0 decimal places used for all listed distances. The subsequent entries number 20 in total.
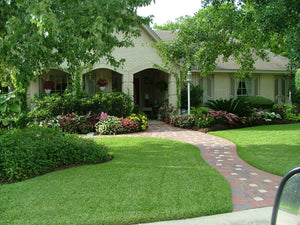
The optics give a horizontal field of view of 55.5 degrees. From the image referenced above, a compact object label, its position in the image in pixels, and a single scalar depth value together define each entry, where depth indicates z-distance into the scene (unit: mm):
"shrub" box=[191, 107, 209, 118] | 14078
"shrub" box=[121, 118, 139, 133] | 12633
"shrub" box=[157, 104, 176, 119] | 16108
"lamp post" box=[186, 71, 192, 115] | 14494
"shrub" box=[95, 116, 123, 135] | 12359
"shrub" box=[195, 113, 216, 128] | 13391
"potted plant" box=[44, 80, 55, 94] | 14692
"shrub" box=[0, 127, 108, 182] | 5629
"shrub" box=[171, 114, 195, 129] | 13953
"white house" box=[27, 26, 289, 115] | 15320
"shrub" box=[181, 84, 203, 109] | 16781
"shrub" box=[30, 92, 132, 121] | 12883
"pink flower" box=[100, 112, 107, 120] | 12922
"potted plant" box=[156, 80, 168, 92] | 17047
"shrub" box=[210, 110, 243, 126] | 13667
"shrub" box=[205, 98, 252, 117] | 14375
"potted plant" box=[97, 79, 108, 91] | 15547
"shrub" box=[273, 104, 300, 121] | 16703
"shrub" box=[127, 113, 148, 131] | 13164
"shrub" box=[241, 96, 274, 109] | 17797
